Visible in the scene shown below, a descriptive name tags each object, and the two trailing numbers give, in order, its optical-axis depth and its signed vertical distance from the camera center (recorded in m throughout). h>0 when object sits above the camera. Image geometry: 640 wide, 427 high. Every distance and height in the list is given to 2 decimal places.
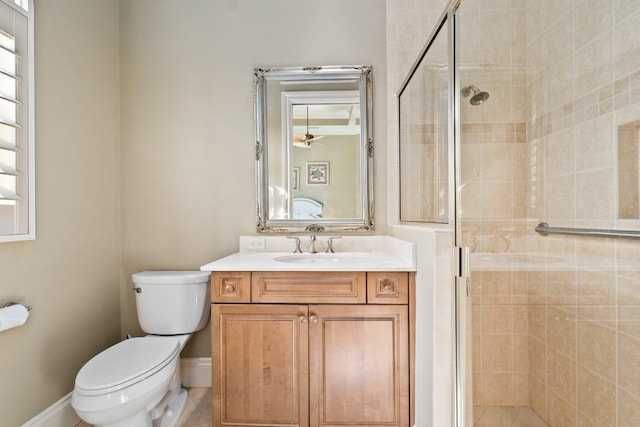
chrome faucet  1.92 -0.21
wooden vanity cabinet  1.44 -0.70
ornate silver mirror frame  1.99 +0.42
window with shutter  1.30 +0.39
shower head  0.97 +0.37
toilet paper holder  1.33 -0.40
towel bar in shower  0.57 -0.04
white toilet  1.22 -0.68
